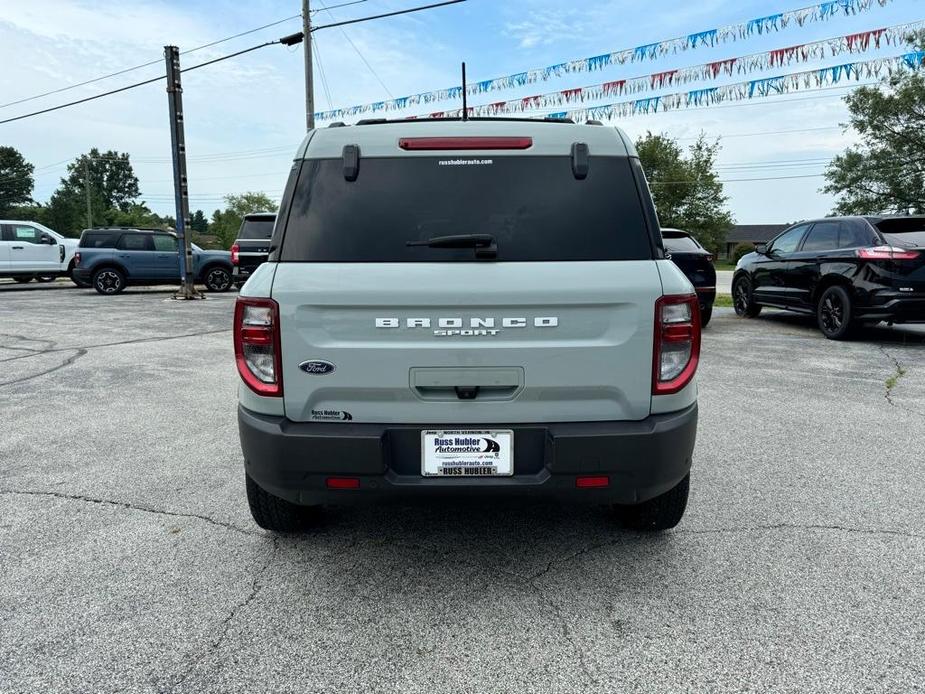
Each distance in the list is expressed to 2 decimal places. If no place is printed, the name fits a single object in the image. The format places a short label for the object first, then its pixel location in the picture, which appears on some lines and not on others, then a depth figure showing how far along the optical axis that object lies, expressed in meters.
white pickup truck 18.92
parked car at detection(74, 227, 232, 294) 17.28
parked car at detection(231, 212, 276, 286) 15.04
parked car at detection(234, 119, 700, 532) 2.39
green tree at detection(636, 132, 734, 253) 57.47
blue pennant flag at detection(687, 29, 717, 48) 12.06
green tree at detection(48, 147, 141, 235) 85.19
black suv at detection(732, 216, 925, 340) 8.18
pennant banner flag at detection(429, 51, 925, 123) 11.56
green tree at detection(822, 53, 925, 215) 36.34
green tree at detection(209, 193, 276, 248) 103.44
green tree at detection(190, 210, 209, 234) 140.12
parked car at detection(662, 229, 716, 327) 9.70
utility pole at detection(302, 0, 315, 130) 19.34
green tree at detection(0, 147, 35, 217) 89.06
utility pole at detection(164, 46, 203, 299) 15.91
